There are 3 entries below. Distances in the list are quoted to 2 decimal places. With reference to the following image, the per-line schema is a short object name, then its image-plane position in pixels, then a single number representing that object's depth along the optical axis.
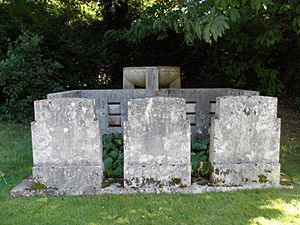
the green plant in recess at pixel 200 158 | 3.70
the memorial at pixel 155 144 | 3.40
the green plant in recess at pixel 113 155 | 3.77
